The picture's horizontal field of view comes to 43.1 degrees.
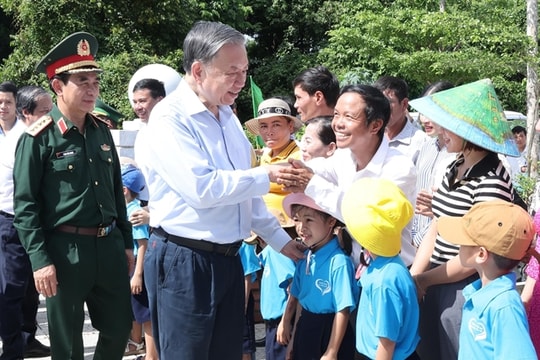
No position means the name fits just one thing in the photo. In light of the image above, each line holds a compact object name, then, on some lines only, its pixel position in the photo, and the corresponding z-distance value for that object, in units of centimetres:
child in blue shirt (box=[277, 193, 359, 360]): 338
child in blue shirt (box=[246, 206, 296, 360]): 398
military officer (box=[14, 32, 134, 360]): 384
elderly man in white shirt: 299
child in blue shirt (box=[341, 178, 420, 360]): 296
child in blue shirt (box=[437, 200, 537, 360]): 250
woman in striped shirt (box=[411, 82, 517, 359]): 300
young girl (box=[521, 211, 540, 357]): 312
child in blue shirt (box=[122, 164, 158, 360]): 509
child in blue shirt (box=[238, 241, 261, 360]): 466
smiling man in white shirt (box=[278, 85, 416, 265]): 328
